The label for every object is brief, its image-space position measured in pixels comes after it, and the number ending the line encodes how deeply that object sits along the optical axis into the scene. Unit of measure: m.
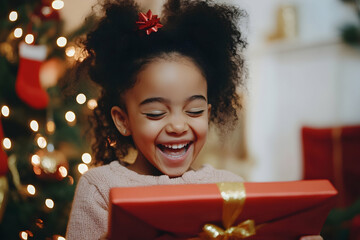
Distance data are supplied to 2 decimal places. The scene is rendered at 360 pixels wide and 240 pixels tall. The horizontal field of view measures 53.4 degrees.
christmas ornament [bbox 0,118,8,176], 1.19
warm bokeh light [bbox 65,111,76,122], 1.32
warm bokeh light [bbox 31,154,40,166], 1.29
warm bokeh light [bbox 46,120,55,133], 1.33
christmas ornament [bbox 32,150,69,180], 1.29
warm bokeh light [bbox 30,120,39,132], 1.31
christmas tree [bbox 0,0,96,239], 1.25
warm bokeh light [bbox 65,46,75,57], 1.12
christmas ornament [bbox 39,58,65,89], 1.38
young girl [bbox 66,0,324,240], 0.68
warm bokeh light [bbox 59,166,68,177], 1.32
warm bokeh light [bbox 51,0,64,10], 1.32
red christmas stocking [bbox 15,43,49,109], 1.24
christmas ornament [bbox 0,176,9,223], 1.28
